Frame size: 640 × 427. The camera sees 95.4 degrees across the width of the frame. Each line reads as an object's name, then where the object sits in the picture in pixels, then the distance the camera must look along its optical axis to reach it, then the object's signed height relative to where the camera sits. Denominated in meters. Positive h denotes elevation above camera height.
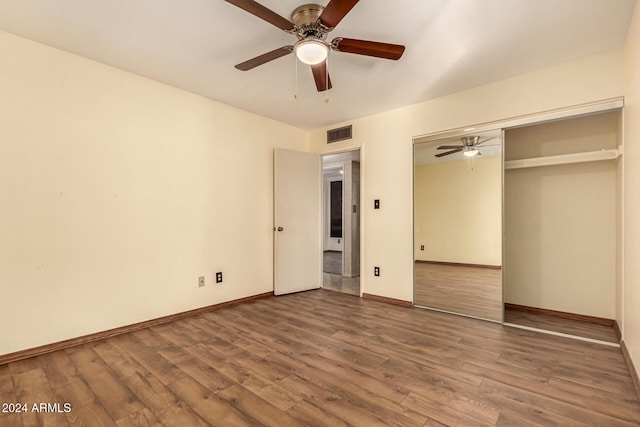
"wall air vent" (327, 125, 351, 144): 4.25 +1.25
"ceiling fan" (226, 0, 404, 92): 1.79 +1.19
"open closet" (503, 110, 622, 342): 2.91 -0.08
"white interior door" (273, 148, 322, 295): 4.16 -0.06
